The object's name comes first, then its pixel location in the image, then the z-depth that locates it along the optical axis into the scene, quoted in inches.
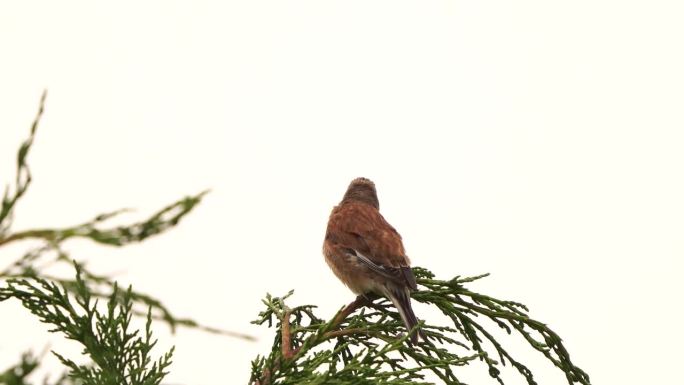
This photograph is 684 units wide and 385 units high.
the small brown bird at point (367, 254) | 535.2
